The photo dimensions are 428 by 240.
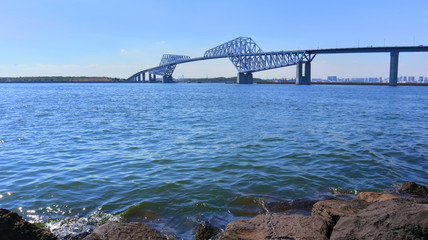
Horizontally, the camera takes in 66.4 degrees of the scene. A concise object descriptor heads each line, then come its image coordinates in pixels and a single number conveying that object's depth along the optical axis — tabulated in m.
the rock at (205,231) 4.38
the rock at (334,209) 3.95
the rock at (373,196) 5.29
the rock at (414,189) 6.05
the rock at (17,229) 3.51
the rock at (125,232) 3.65
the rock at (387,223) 2.90
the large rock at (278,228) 3.73
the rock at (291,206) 5.57
